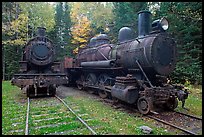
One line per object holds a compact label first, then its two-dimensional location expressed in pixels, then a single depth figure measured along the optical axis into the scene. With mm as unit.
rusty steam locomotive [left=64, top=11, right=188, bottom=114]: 7023
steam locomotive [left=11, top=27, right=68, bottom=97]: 10281
